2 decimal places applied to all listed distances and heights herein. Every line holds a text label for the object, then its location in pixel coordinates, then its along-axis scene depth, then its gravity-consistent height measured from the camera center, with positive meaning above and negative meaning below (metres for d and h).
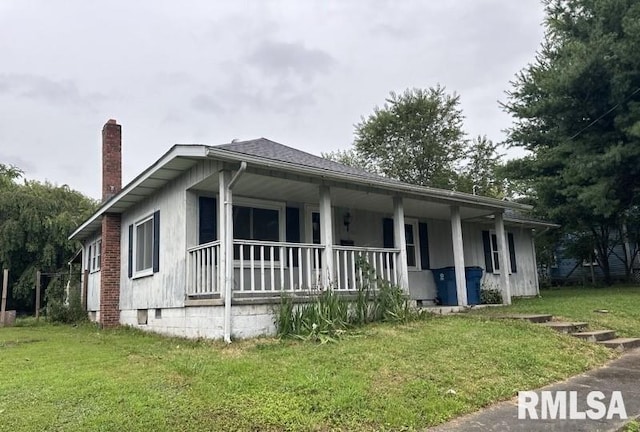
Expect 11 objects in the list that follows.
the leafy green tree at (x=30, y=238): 21.89 +2.43
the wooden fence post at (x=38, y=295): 16.24 -0.15
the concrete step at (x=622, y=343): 7.40 -1.15
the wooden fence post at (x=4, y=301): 14.57 -0.27
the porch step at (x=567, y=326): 8.08 -0.93
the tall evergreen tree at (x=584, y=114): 14.04 +5.05
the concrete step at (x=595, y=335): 7.65 -1.04
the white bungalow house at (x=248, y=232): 7.57 +1.09
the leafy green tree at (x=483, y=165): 30.58 +6.83
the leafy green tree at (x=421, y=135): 29.80 +8.74
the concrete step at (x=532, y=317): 8.70 -0.81
